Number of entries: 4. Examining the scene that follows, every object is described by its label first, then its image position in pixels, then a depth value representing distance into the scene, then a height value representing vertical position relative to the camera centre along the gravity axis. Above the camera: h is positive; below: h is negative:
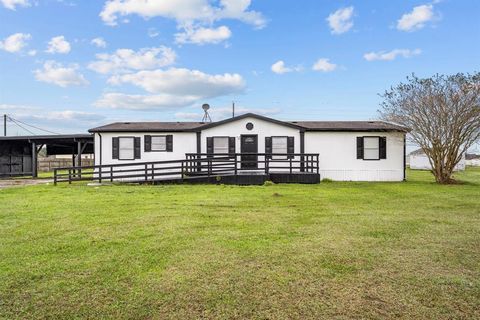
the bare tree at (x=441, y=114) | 14.57 +1.76
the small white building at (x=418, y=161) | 31.81 -0.76
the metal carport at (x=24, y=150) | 20.16 +0.47
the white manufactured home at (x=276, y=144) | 17.03 +0.56
